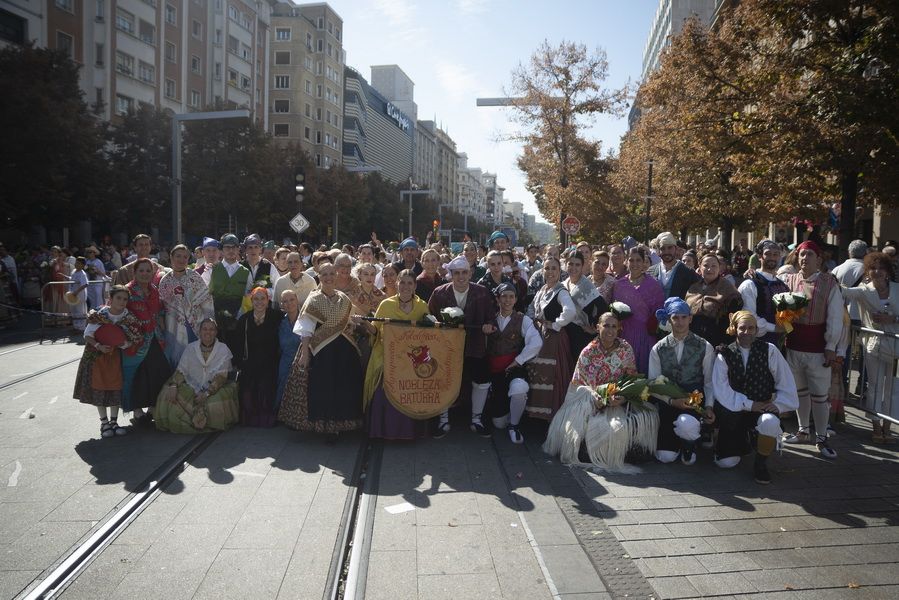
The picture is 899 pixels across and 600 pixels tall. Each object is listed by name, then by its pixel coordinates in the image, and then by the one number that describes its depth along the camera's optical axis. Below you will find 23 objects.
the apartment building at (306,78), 67.56
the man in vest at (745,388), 6.16
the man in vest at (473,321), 7.52
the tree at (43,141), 22.83
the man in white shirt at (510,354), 7.32
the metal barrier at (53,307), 16.80
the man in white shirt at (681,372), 6.46
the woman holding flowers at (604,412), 6.35
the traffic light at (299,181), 21.22
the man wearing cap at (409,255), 9.93
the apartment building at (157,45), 33.19
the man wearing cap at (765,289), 7.16
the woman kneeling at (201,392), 7.32
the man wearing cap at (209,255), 9.10
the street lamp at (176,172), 20.62
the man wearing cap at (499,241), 10.80
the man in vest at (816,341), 6.82
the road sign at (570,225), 23.83
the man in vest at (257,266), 9.44
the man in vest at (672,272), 8.03
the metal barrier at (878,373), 6.63
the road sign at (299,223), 21.56
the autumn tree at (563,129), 29.95
